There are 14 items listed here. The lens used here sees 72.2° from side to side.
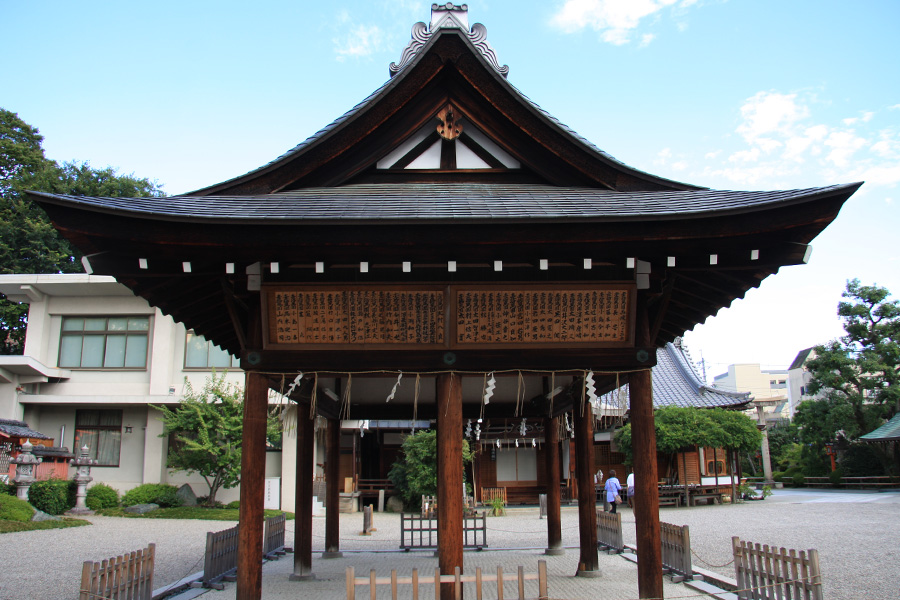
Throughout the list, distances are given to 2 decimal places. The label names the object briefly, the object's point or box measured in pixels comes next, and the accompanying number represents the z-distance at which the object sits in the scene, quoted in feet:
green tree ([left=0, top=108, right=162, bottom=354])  102.73
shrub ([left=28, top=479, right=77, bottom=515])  66.39
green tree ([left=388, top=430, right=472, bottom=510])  76.13
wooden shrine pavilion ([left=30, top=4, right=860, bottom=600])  19.65
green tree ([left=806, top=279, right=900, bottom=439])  106.11
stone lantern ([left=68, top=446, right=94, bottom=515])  69.41
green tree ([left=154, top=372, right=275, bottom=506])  69.62
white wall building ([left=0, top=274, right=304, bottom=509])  79.36
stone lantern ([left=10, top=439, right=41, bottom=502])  64.54
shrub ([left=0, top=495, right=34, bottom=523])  57.00
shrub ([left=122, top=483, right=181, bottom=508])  73.72
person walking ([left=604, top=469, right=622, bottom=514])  65.98
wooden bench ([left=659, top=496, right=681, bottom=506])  82.51
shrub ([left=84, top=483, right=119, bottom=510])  72.28
